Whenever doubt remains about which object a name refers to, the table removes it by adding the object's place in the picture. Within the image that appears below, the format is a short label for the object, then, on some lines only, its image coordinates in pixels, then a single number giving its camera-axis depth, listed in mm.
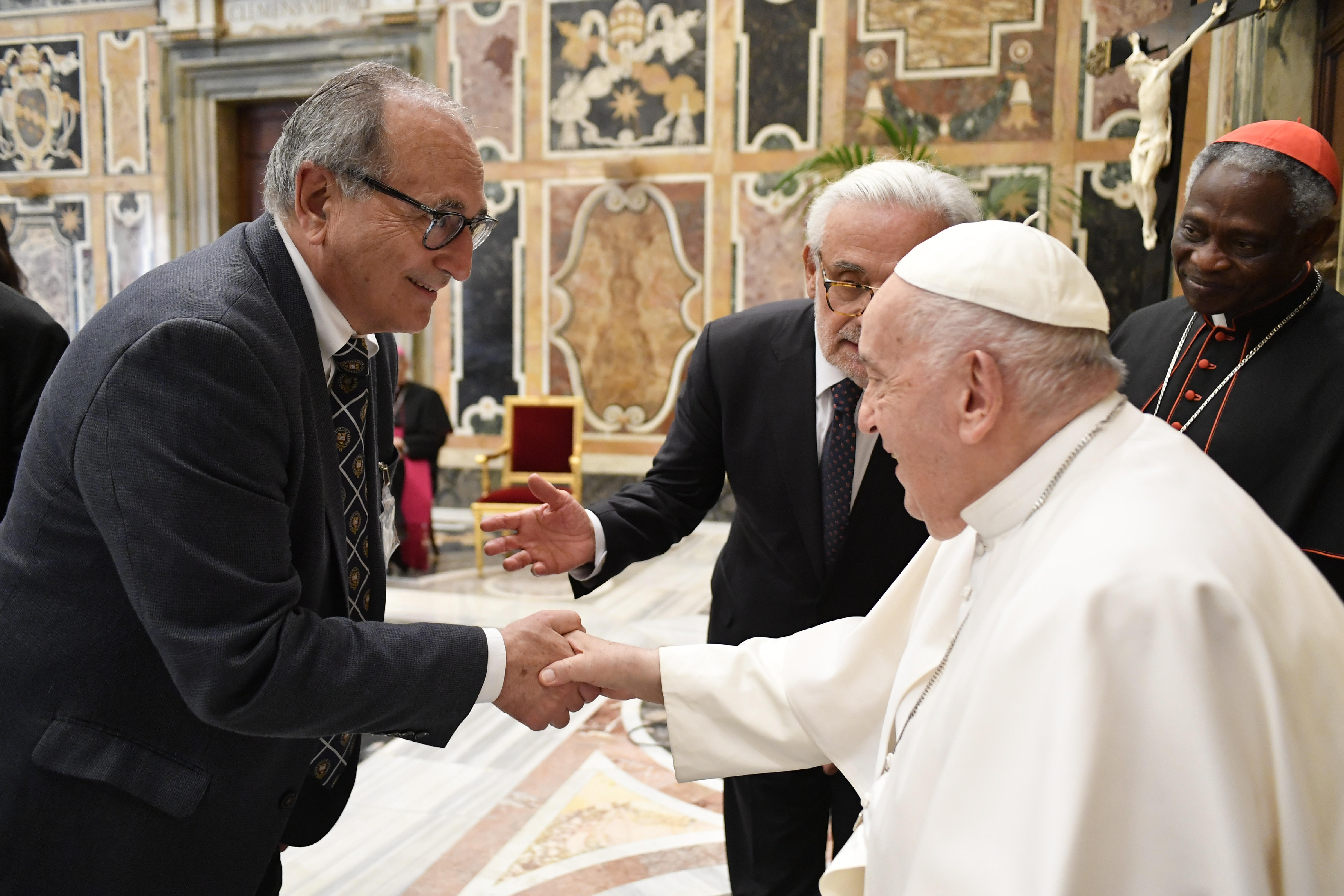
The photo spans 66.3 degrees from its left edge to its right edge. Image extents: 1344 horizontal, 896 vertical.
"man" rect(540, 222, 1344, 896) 1104
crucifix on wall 4887
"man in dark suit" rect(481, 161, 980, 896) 2031
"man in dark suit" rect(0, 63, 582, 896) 1350
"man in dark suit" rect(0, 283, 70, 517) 2609
